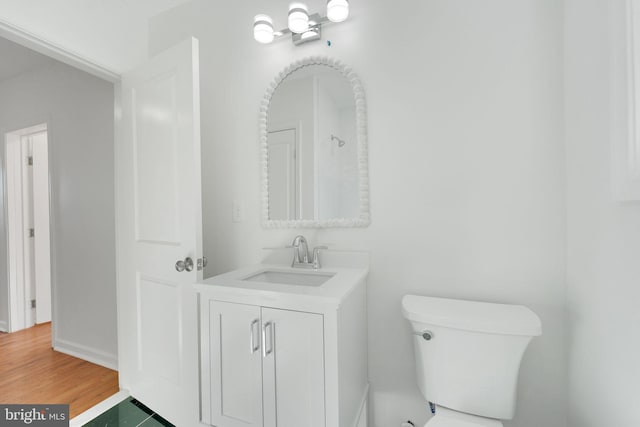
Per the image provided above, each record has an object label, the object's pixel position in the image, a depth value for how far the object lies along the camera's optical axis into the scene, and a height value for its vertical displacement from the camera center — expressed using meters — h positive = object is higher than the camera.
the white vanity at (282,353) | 0.91 -0.53
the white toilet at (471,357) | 0.92 -0.54
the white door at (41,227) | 2.81 -0.14
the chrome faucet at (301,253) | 1.39 -0.22
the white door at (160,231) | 1.30 -0.10
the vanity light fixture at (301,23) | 1.26 +0.95
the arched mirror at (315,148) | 1.36 +0.33
